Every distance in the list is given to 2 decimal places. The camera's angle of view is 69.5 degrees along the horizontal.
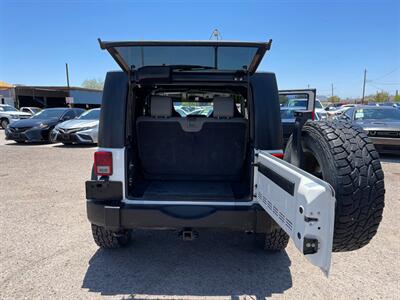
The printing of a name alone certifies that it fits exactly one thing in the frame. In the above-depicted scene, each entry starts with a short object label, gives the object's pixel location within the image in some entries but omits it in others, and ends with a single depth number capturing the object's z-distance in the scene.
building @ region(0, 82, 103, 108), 37.78
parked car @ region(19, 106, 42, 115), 22.60
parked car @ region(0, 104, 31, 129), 18.30
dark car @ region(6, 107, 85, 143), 11.18
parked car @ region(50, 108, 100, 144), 10.41
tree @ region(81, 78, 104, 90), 89.31
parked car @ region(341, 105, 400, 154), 8.02
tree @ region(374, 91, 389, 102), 72.82
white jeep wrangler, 1.90
